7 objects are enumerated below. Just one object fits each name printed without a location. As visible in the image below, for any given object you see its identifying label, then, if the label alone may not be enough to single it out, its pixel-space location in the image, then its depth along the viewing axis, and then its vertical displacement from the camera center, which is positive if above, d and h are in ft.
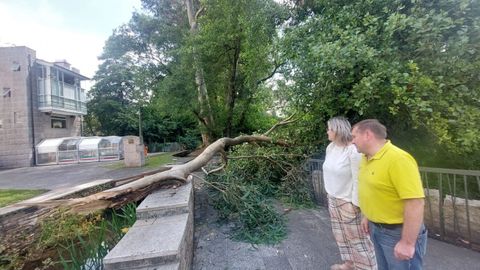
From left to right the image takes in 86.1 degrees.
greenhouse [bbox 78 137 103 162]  58.85 -0.53
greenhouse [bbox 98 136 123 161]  60.03 -0.55
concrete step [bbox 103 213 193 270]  6.00 -2.60
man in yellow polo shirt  5.09 -1.43
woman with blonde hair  7.47 -1.93
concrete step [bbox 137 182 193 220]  9.09 -2.25
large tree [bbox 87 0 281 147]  29.35 +11.48
